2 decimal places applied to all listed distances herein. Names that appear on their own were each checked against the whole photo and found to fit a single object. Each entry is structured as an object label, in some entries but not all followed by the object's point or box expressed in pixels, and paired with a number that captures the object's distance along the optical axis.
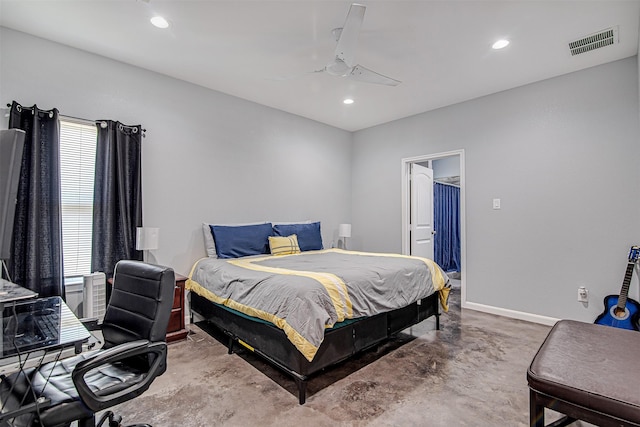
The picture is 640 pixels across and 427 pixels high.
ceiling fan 2.04
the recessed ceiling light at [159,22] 2.47
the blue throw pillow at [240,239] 3.60
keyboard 1.20
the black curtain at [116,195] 2.96
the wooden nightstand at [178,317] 3.05
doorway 4.57
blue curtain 6.58
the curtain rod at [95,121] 2.88
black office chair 1.26
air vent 2.68
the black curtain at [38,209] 2.55
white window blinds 2.87
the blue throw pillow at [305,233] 4.25
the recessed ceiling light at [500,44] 2.77
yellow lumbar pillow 3.93
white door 4.96
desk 1.12
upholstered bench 1.21
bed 2.11
